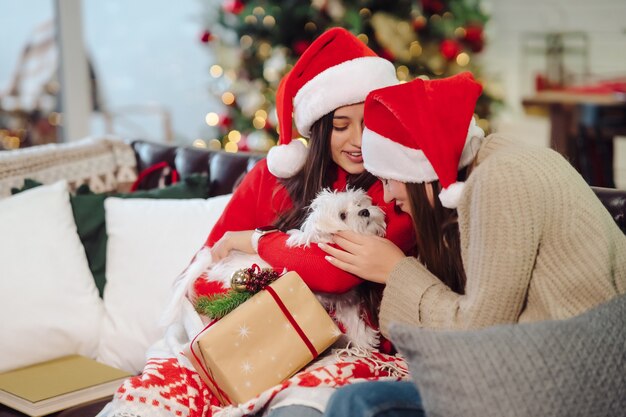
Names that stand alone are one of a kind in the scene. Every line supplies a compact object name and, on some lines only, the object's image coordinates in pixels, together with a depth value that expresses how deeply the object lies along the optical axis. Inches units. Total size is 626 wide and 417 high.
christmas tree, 167.9
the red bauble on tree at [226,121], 184.9
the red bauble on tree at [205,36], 180.1
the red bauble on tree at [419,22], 171.0
